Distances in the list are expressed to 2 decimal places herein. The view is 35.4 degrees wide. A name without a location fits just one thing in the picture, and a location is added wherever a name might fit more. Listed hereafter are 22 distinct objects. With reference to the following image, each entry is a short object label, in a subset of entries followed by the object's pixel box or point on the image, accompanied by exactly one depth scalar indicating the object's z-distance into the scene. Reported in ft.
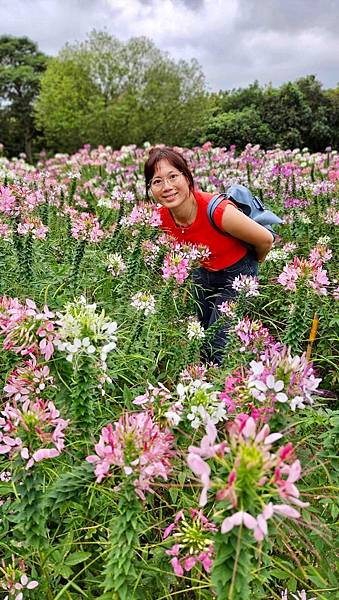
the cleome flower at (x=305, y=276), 6.40
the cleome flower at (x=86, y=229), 8.28
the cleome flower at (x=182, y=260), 8.03
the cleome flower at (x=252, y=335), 6.55
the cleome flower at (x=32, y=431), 3.71
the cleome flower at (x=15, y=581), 4.58
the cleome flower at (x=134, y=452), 3.33
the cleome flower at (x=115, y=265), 8.91
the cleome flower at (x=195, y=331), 7.48
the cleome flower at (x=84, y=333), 4.09
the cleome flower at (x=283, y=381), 3.63
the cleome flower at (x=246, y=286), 7.92
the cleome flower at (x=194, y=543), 4.00
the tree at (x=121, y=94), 50.83
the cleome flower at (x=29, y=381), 4.35
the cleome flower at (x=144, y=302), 7.39
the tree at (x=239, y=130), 46.70
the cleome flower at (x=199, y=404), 4.09
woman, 9.41
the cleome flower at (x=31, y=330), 4.26
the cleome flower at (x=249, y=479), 2.56
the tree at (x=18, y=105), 83.87
